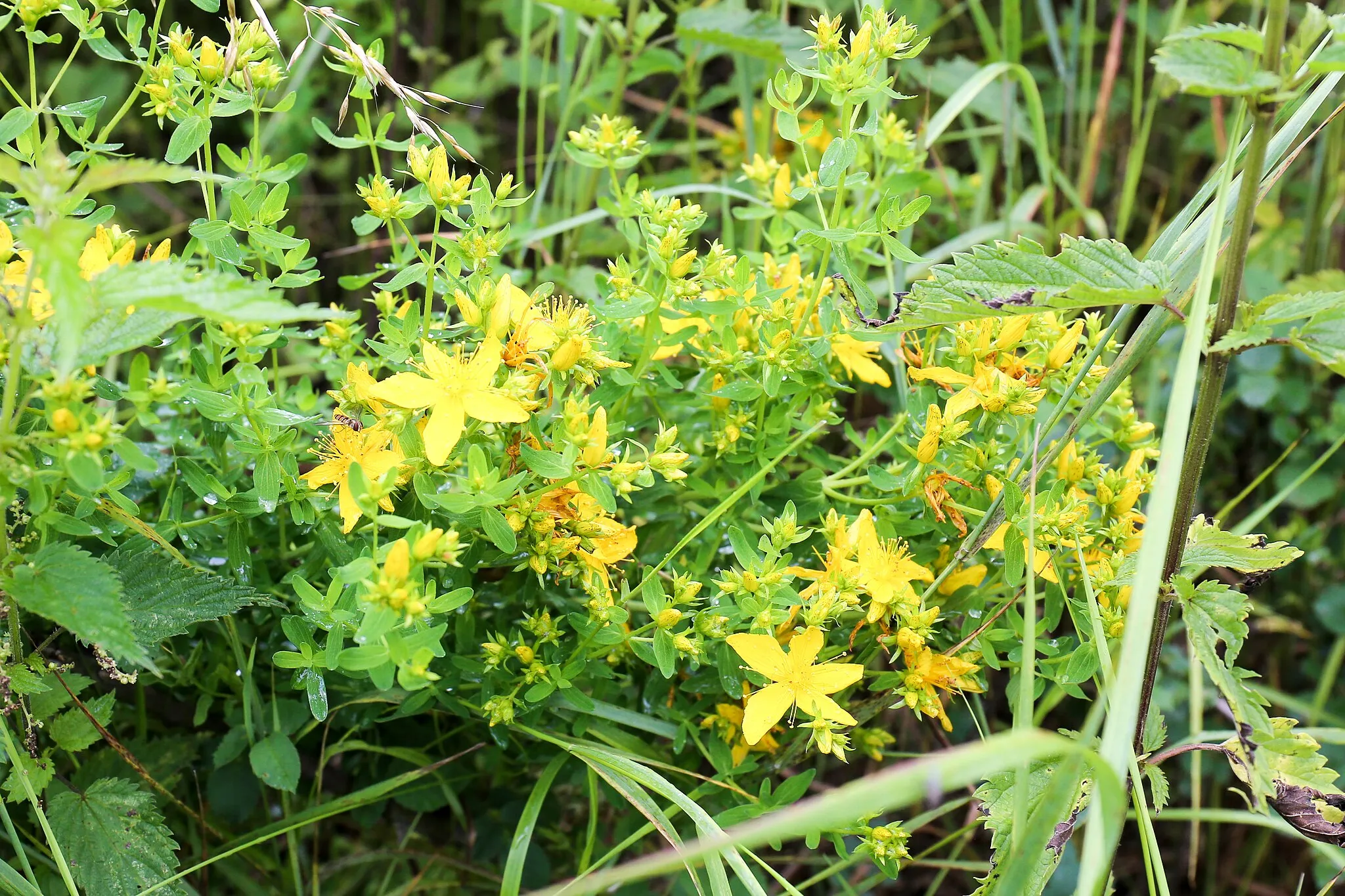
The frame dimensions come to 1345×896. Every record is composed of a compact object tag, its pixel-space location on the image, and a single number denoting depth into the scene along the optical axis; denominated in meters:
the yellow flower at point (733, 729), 0.58
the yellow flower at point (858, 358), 0.59
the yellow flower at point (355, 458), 0.55
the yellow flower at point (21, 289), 0.53
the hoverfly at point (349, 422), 0.56
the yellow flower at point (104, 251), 0.55
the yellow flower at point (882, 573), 0.56
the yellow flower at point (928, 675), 0.56
